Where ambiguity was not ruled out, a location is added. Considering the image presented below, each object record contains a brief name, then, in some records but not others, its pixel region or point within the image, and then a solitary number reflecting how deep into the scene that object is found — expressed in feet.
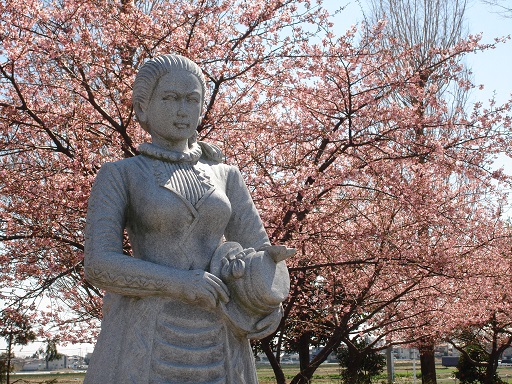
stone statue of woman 9.94
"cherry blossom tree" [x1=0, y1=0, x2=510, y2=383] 27.78
